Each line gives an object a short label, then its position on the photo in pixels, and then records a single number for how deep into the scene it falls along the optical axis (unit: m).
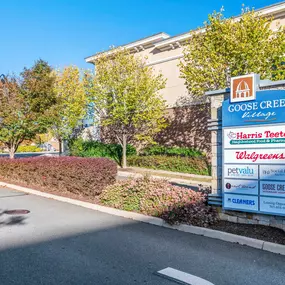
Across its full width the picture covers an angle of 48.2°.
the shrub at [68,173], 10.07
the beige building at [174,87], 22.16
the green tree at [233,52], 15.64
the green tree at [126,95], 20.61
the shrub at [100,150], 24.64
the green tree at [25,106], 16.83
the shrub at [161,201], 7.00
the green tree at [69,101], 23.81
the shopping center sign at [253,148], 6.19
